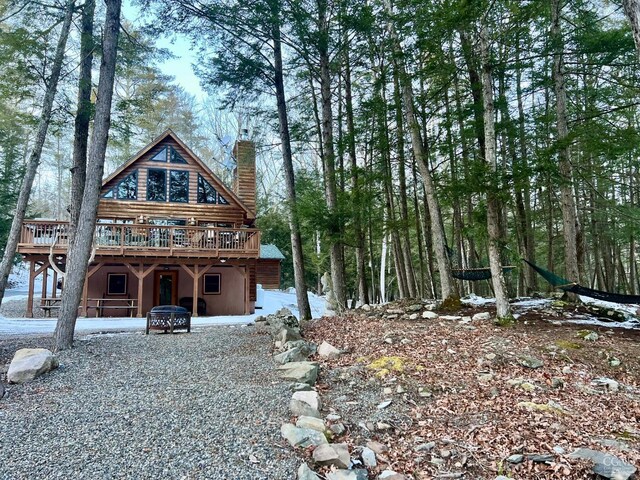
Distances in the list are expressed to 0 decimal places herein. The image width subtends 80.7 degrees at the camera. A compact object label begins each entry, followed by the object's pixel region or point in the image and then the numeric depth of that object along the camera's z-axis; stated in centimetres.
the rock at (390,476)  243
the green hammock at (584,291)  629
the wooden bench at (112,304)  1293
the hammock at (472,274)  794
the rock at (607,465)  236
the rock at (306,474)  232
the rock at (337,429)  300
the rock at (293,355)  506
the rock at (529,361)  425
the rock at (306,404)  325
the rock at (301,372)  416
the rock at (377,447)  278
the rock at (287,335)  610
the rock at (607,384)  369
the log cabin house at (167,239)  1242
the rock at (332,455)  254
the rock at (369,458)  262
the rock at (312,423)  294
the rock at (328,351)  516
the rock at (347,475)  236
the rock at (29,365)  421
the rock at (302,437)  274
